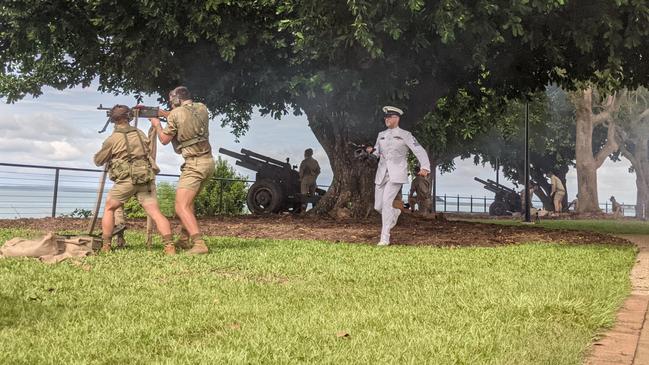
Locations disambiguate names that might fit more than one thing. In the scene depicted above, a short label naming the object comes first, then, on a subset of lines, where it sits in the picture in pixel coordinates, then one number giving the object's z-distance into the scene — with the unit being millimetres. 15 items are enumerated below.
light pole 21516
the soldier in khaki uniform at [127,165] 8398
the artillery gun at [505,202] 36531
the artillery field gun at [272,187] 21875
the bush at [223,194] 23297
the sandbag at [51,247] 8008
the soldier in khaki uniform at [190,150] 8422
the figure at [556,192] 31338
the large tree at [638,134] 34562
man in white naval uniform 10523
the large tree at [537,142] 32531
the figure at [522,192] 35009
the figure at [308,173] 22438
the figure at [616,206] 41075
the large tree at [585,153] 31516
